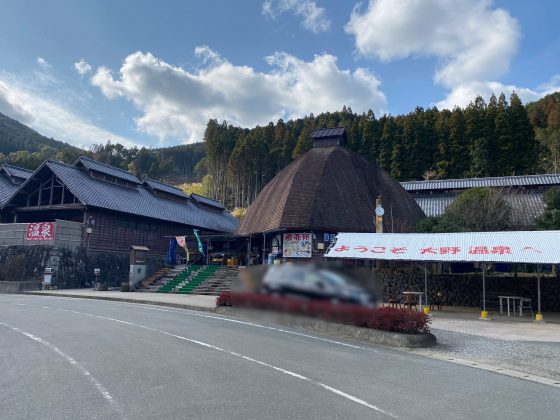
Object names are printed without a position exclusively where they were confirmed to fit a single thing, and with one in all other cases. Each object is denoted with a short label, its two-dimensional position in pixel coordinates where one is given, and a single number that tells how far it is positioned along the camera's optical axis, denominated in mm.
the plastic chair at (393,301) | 20609
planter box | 13430
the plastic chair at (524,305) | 21277
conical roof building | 33062
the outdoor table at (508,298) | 21136
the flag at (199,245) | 34200
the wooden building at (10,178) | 42438
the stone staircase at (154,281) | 31984
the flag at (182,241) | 35812
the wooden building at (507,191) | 38531
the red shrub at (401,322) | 13820
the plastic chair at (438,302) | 23031
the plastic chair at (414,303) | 22508
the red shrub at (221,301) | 18862
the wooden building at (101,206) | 35312
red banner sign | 32250
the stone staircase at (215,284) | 29734
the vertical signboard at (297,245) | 31562
